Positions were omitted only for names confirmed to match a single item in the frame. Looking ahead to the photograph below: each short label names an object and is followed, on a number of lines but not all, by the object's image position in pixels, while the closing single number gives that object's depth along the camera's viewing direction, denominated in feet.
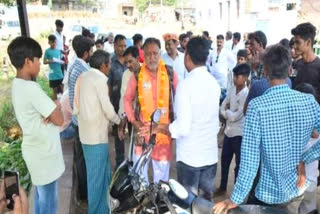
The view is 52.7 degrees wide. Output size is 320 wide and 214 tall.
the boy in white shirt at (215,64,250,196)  11.25
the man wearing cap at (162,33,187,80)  17.01
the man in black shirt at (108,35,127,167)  14.40
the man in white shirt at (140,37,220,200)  7.54
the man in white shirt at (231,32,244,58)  26.71
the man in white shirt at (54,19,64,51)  25.26
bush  12.06
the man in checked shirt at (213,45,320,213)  5.80
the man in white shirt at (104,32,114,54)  26.27
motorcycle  5.47
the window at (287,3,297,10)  56.92
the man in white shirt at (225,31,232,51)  30.29
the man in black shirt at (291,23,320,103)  10.43
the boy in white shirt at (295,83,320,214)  8.17
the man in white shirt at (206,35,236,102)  20.13
